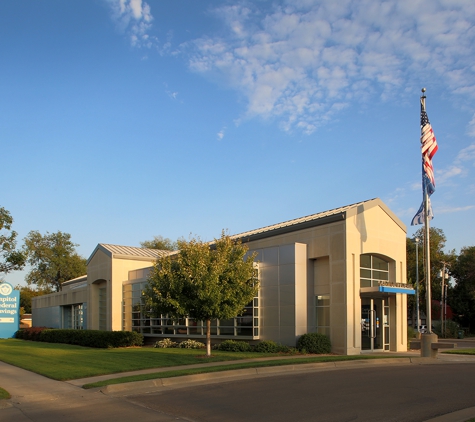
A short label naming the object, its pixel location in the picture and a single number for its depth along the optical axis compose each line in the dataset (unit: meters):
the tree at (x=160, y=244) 81.12
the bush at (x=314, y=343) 22.37
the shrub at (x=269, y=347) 22.56
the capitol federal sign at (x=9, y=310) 46.12
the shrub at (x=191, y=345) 25.66
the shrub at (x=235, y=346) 23.09
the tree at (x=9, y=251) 25.31
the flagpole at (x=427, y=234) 21.27
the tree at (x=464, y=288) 55.94
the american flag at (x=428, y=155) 22.61
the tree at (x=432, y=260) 57.50
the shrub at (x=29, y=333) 40.26
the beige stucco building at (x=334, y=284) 23.23
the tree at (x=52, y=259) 74.25
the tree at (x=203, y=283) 19.73
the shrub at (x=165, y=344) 27.37
